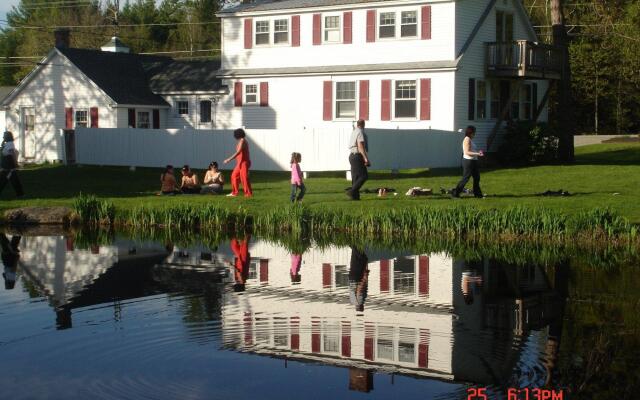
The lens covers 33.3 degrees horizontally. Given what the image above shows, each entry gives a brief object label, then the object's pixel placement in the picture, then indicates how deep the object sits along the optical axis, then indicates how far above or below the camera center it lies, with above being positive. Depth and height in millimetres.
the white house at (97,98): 47844 +2298
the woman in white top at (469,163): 26047 -399
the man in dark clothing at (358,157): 25906 -243
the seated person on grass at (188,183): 29531 -980
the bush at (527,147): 42625 -22
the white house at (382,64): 41250 +3352
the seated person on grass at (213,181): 29438 -949
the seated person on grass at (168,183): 29250 -969
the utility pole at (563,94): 42562 +2115
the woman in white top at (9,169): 28953 -562
